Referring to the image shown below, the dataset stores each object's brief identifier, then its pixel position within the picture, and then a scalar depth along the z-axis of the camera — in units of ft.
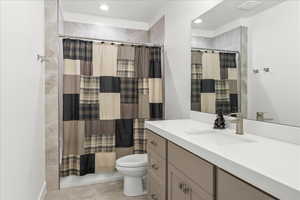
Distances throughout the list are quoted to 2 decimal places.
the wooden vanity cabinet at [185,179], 2.73
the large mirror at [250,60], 3.94
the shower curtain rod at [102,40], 7.75
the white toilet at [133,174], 7.00
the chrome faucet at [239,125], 4.74
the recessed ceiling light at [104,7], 9.62
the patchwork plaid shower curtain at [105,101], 7.78
